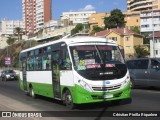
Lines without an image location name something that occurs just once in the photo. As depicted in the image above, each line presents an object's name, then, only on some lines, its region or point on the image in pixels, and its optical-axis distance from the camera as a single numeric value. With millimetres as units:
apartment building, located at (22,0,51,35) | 175462
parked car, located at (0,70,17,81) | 44938
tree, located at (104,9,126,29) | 103438
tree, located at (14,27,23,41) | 163250
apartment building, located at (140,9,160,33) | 108700
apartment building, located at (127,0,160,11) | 134875
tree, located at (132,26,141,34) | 108125
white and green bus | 11531
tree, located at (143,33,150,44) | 98125
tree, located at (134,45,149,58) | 80250
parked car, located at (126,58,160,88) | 18438
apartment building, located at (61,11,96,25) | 172125
